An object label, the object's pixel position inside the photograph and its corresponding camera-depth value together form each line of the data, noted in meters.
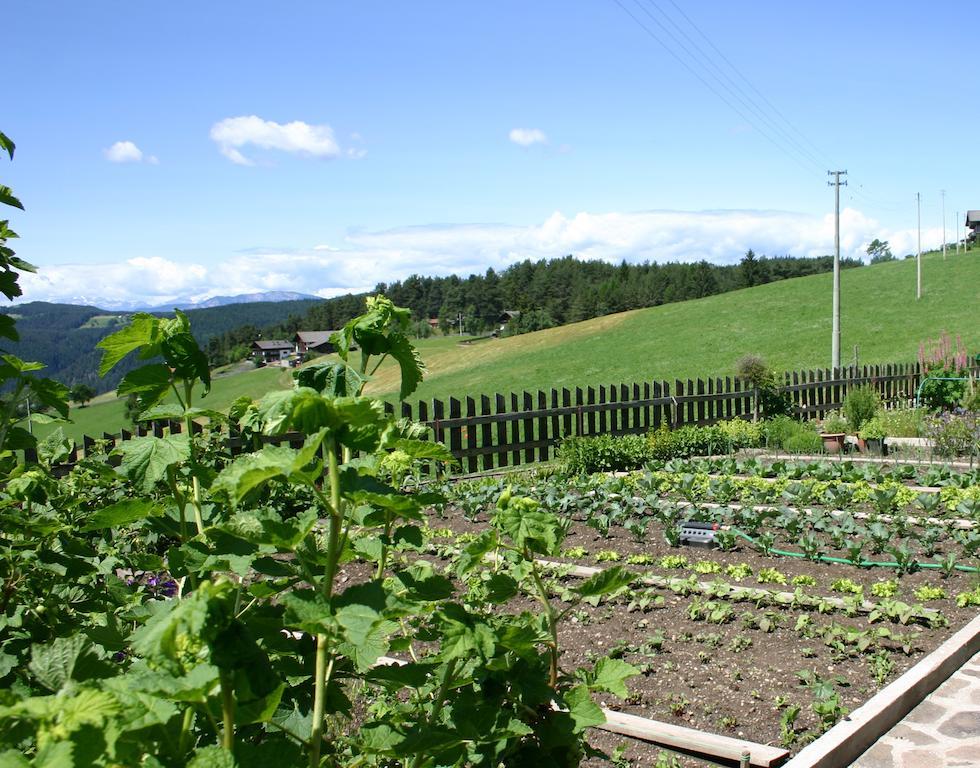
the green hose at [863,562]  5.12
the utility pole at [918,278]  44.25
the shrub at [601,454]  9.72
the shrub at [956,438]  9.95
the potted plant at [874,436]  10.90
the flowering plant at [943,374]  15.63
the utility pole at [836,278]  22.97
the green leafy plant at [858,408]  12.91
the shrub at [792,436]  11.24
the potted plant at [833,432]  11.40
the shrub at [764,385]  14.09
